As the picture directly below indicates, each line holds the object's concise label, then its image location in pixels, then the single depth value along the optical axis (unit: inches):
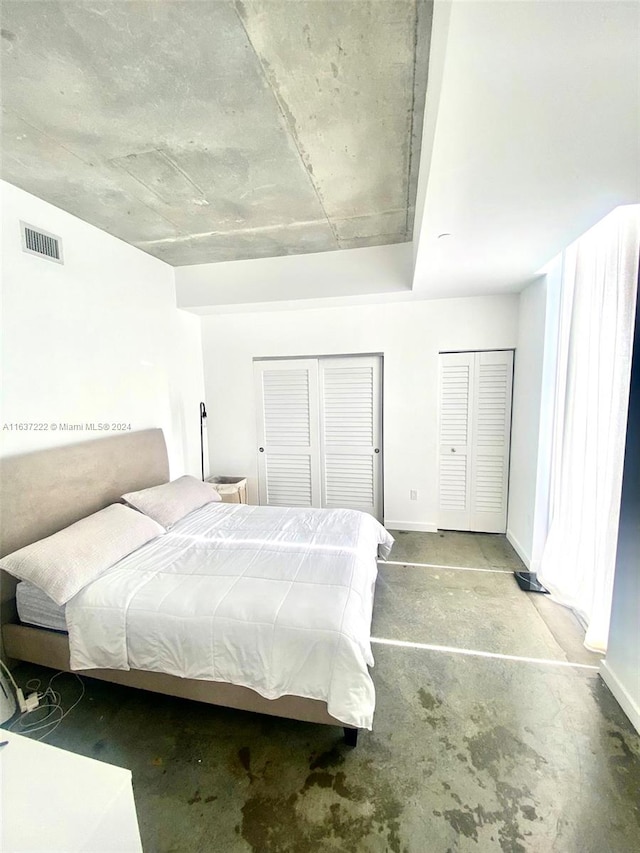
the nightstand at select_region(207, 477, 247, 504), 139.2
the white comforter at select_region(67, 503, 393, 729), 54.4
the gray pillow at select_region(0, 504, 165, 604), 64.3
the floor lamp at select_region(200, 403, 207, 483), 152.3
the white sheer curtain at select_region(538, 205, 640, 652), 69.8
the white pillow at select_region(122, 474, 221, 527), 96.7
